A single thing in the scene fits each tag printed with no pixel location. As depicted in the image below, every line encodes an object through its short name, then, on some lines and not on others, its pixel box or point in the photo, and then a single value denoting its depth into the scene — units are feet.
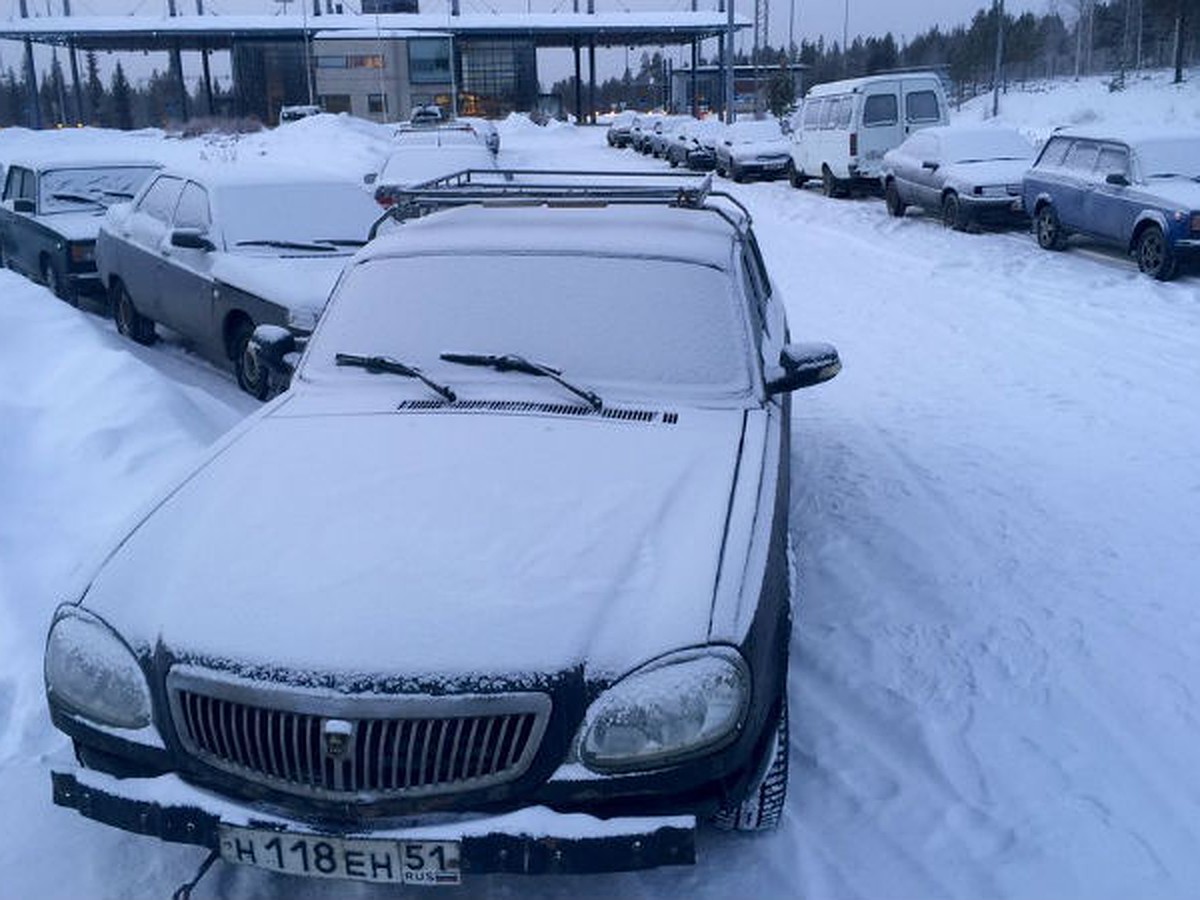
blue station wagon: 42.27
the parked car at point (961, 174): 56.44
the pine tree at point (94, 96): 295.28
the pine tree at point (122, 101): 270.05
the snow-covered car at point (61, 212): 39.88
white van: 75.46
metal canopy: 210.18
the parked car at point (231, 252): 28.71
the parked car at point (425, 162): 58.85
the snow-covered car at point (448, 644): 9.70
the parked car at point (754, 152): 95.14
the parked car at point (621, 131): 158.51
